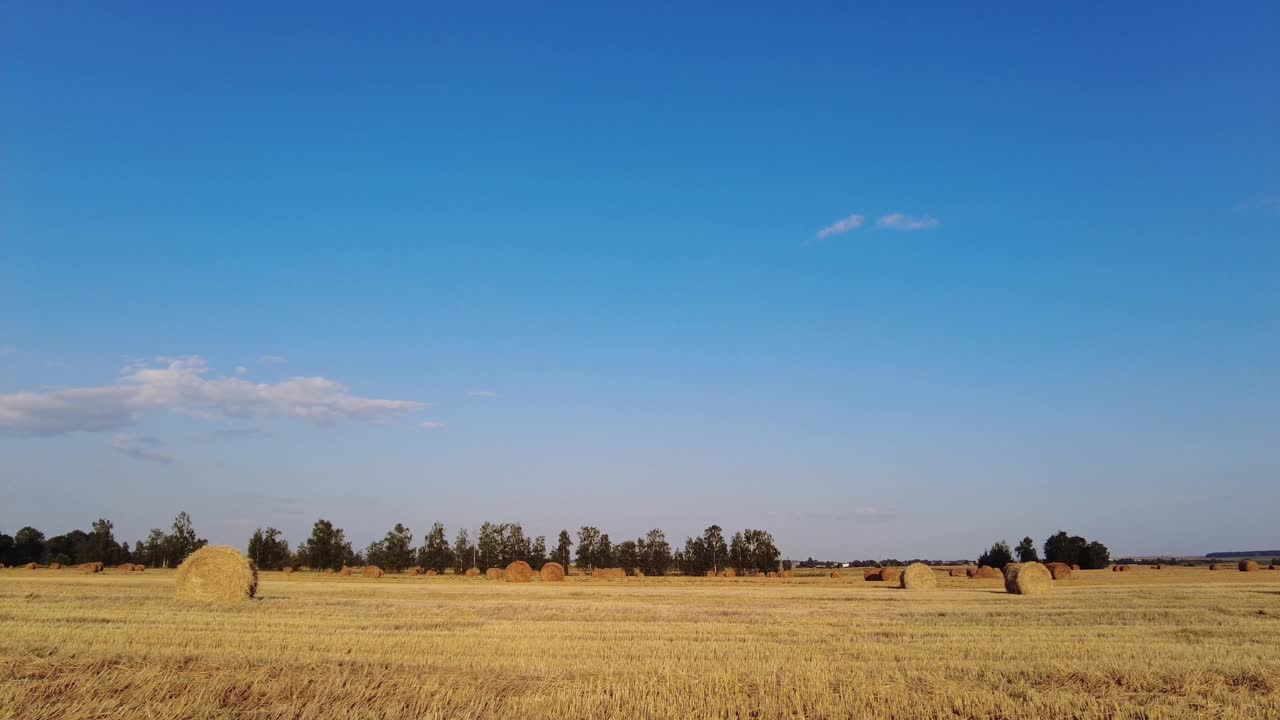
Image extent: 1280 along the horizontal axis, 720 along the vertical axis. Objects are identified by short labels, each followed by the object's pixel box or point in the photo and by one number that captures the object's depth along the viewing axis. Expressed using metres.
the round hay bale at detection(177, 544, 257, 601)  24.94
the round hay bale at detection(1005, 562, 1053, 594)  31.27
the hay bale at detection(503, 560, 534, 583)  48.94
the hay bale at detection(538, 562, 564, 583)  49.18
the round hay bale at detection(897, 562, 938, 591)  38.22
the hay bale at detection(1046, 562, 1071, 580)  49.15
